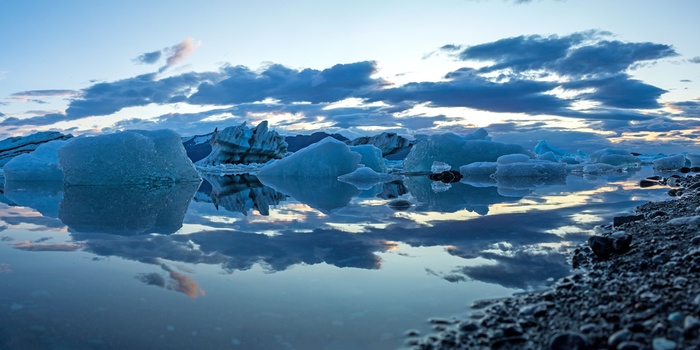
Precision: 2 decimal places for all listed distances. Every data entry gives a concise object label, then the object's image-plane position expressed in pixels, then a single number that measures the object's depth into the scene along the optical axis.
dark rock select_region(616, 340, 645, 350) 1.43
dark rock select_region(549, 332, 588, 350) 1.52
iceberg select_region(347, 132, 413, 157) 40.94
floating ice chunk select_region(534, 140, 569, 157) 40.12
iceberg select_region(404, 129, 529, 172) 17.81
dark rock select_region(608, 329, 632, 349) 1.50
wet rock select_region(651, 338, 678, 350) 1.40
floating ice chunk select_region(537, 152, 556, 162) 22.74
